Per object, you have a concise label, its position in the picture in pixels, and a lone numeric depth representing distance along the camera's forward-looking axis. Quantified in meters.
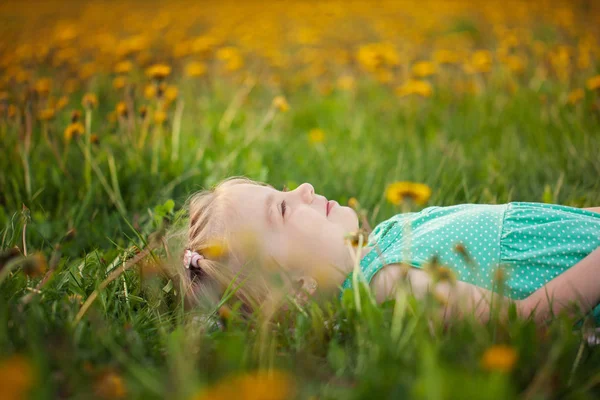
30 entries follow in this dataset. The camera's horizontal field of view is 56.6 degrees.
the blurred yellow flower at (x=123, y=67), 2.43
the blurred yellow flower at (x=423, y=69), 3.13
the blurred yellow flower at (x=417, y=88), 2.82
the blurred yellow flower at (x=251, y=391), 0.64
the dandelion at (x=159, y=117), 2.29
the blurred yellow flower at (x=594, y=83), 2.32
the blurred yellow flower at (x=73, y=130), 2.06
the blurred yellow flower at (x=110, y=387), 0.86
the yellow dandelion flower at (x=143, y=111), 2.14
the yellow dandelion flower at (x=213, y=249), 1.38
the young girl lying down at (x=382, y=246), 1.36
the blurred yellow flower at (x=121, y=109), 2.17
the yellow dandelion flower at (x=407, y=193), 1.00
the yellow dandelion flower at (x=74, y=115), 2.03
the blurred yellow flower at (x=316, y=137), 2.87
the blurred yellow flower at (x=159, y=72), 2.14
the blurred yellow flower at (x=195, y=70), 3.08
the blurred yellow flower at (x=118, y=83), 2.54
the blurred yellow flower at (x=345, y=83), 3.60
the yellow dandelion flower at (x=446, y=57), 3.24
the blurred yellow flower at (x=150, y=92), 2.62
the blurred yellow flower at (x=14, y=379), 0.64
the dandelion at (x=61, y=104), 2.29
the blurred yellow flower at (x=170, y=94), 2.57
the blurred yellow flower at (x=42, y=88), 2.39
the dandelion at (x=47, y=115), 2.17
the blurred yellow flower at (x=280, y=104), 2.28
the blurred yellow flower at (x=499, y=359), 0.73
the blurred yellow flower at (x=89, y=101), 2.11
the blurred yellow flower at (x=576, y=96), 2.70
